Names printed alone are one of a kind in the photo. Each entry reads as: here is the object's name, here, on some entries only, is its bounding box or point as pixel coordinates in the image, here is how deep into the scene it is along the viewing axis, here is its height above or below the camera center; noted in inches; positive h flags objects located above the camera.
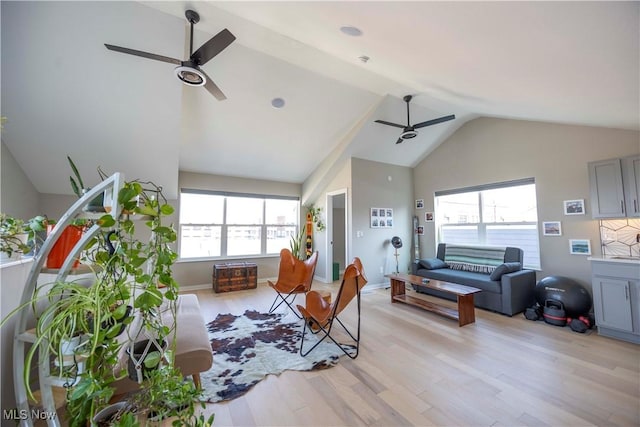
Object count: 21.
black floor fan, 221.3 -10.0
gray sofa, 146.3 -29.8
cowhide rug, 84.1 -50.3
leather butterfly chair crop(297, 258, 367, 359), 98.3 -29.9
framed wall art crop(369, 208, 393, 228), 219.9 +11.8
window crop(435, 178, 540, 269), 171.8 +10.7
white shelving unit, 32.3 -8.1
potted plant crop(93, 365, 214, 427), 35.3 -25.0
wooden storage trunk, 200.2 -36.4
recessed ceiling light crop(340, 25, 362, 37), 81.4 +67.2
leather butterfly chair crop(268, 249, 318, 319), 153.5 -27.6
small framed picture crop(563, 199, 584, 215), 146.9 +13.3
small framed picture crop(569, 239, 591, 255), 143.9 -10.3
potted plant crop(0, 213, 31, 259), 45.5 -0.4
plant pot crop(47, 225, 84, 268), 46.4 -2.4
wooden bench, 132.5 -41.5
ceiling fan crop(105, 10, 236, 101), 88.0 +66.5
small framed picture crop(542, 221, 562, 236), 156.1 +0.7
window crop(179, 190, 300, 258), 212.8 +8.5
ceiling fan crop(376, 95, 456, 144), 149.0 +65.8
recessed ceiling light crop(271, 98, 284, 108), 158.2 +83.4
